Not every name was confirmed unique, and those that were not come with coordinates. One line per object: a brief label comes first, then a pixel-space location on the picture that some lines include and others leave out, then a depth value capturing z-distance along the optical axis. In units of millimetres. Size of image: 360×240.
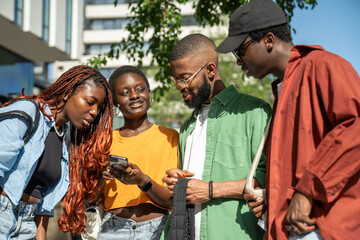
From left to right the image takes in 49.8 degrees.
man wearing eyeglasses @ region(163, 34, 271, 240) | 2479
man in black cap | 1812
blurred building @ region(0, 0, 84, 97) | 12914
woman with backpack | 2588
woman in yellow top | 3021
